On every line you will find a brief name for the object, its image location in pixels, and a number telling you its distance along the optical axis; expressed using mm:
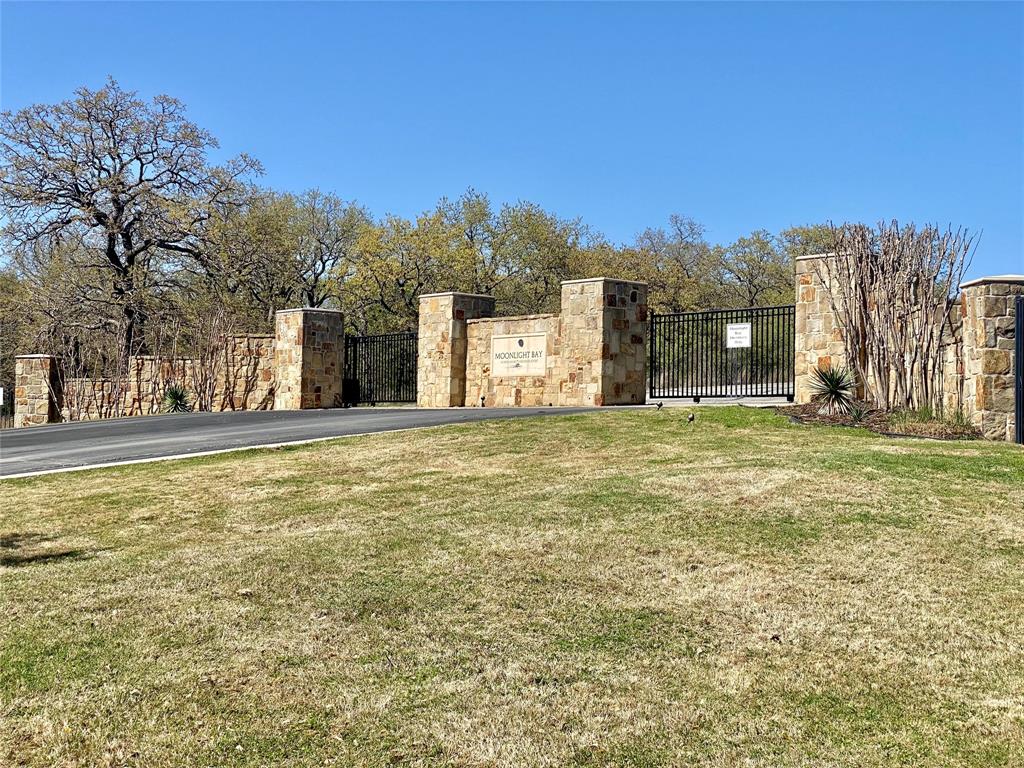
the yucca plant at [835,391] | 13961
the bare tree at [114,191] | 30609
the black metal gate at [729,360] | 18797
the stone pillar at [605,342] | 18531
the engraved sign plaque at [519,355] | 19859
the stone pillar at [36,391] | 26609
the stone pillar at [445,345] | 21266
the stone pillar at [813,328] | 15586
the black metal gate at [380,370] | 25656
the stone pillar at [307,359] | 24125
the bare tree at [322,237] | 44219
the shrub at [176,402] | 25531
